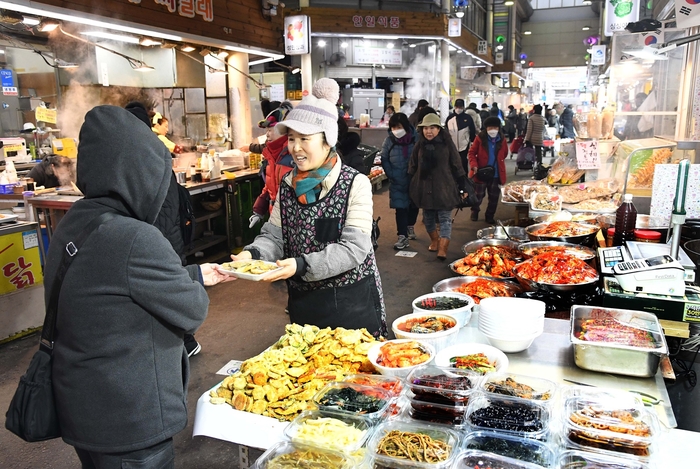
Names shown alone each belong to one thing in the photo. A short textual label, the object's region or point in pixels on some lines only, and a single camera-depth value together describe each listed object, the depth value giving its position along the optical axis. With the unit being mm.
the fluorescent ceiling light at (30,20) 6945
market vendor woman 2838
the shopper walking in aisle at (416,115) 10643
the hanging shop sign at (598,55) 24922
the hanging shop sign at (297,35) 13406
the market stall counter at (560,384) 1907
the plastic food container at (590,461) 1637
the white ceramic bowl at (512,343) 2488
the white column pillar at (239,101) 12078
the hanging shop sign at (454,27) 17938
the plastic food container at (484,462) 1664
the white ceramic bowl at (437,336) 2518
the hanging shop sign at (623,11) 12195
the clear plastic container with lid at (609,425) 1729
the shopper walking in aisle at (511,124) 21531
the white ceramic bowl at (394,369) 2240
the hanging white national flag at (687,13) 4715
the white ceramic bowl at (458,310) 2740
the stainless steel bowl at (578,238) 4431
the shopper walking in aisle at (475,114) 13742
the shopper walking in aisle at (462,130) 11258
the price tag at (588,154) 6344
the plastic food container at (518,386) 2012
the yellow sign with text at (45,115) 7108
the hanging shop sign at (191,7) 8906
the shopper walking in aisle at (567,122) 20250
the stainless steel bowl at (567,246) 3898
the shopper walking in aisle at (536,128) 15602
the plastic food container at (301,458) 1753
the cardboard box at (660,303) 2631
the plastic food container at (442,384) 2000
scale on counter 2664
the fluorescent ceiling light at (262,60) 13359
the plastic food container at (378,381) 2154
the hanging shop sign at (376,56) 18391
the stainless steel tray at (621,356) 2252
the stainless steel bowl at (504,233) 5559
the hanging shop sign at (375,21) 16094
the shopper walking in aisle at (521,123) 22312
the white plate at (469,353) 2356
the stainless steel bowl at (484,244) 4953
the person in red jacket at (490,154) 9711
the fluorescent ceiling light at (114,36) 8594
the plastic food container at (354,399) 1991
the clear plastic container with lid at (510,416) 1803
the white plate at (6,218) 5520
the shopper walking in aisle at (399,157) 8289
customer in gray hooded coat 1900
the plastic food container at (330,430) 1815
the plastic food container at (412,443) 1704
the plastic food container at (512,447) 1703
